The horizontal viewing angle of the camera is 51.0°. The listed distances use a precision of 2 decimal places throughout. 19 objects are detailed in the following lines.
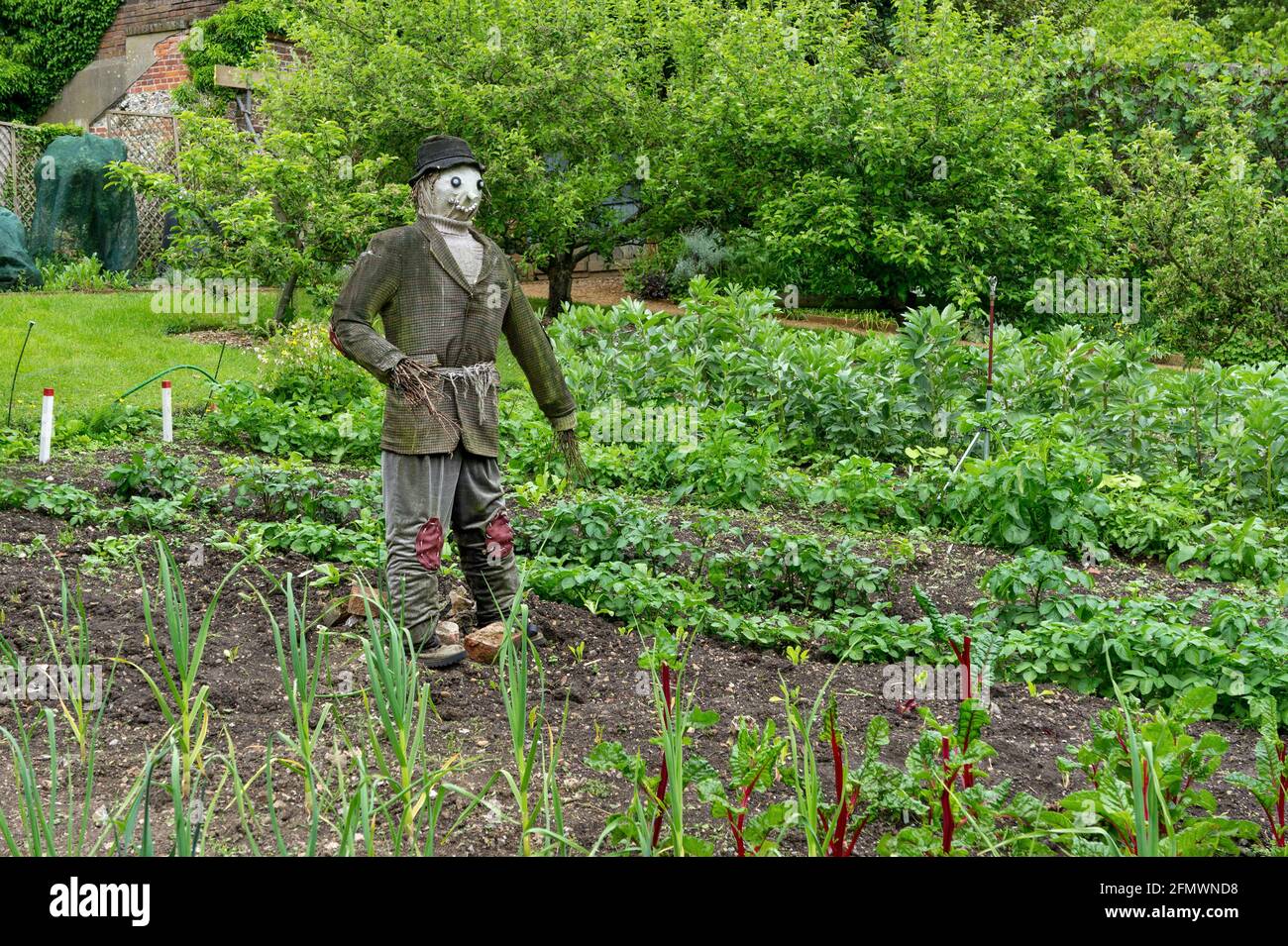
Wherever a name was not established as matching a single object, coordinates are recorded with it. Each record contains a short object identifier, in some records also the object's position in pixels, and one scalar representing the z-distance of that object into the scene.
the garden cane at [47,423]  6.46
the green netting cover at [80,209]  14.57
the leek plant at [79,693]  3.27
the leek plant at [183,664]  3.07
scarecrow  4.34
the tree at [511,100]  12.02
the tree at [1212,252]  10.03
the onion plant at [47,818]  2.45
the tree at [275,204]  10.77
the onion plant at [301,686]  2.95
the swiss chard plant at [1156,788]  2.67
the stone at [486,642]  4.37
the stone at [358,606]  4.77
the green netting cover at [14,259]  13.09
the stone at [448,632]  4.66
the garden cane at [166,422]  7.31
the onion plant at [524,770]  2.77
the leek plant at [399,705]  2.81
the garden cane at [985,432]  6.43
